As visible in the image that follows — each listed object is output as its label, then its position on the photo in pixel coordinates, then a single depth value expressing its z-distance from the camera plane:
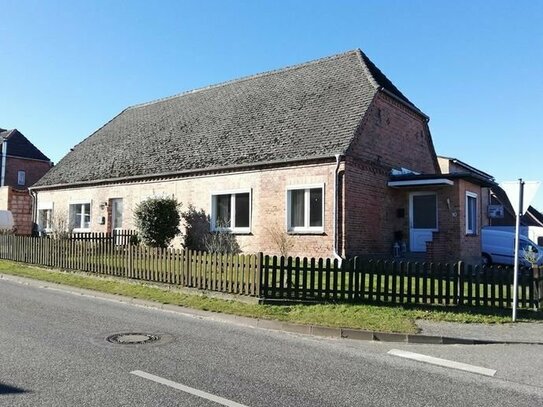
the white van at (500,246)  21.11
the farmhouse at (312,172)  16.30
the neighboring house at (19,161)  50.09
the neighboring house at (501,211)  36.50
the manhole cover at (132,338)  7.24
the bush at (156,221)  18.64
